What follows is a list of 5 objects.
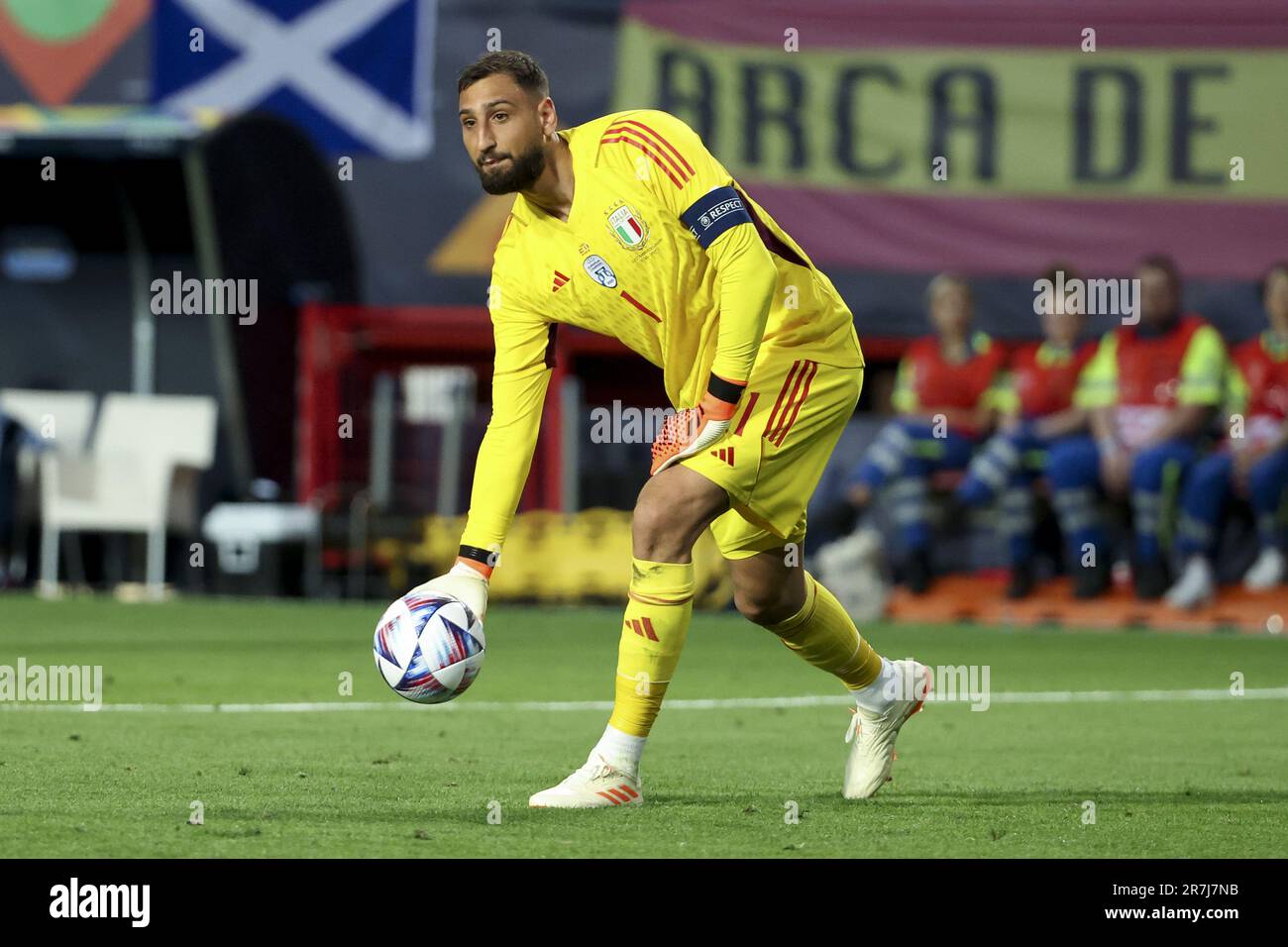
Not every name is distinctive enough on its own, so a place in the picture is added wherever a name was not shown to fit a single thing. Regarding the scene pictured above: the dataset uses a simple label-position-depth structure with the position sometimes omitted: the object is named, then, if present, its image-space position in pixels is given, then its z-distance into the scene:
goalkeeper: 6.48
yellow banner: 17.27
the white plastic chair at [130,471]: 17.88
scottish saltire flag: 19.05
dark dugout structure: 18.12
